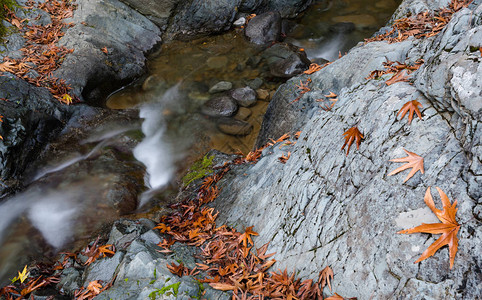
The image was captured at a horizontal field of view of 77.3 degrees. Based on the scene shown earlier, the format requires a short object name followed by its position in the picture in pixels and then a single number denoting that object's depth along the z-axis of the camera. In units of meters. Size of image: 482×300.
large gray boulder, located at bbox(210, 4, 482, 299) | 2.01
